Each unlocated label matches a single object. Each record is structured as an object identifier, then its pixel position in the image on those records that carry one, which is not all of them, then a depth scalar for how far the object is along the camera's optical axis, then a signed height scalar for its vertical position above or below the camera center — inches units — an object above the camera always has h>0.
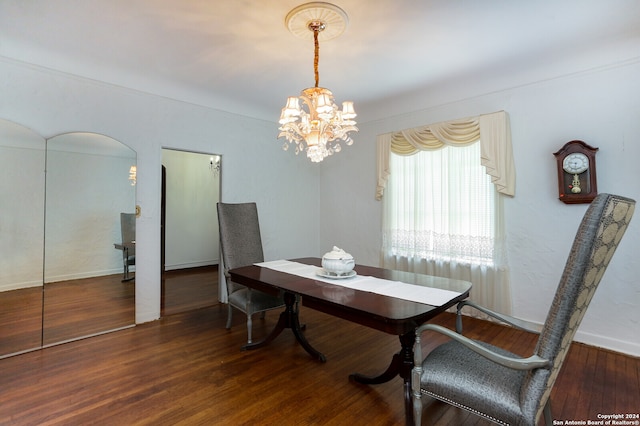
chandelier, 80.1 +30.2
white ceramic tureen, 89.9 -13.7
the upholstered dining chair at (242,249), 109.0 -13.0
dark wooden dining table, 60.1 -19.0
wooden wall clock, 102.7 +15.9
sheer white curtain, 123.3 +5.0
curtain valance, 120.4 +34.7
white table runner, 69.9 -18.5
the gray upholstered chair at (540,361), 44.3 -22.9
